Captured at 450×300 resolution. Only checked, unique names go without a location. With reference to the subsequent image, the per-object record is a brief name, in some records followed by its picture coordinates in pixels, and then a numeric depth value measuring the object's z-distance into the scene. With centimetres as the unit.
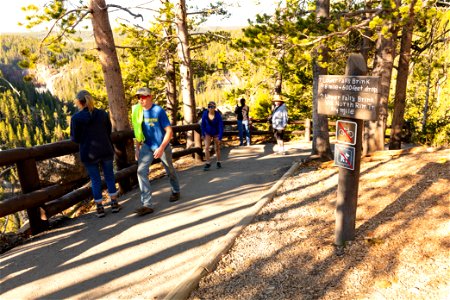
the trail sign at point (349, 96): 300
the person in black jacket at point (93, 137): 478
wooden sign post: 307
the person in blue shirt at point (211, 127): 826
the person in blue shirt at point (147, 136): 514
